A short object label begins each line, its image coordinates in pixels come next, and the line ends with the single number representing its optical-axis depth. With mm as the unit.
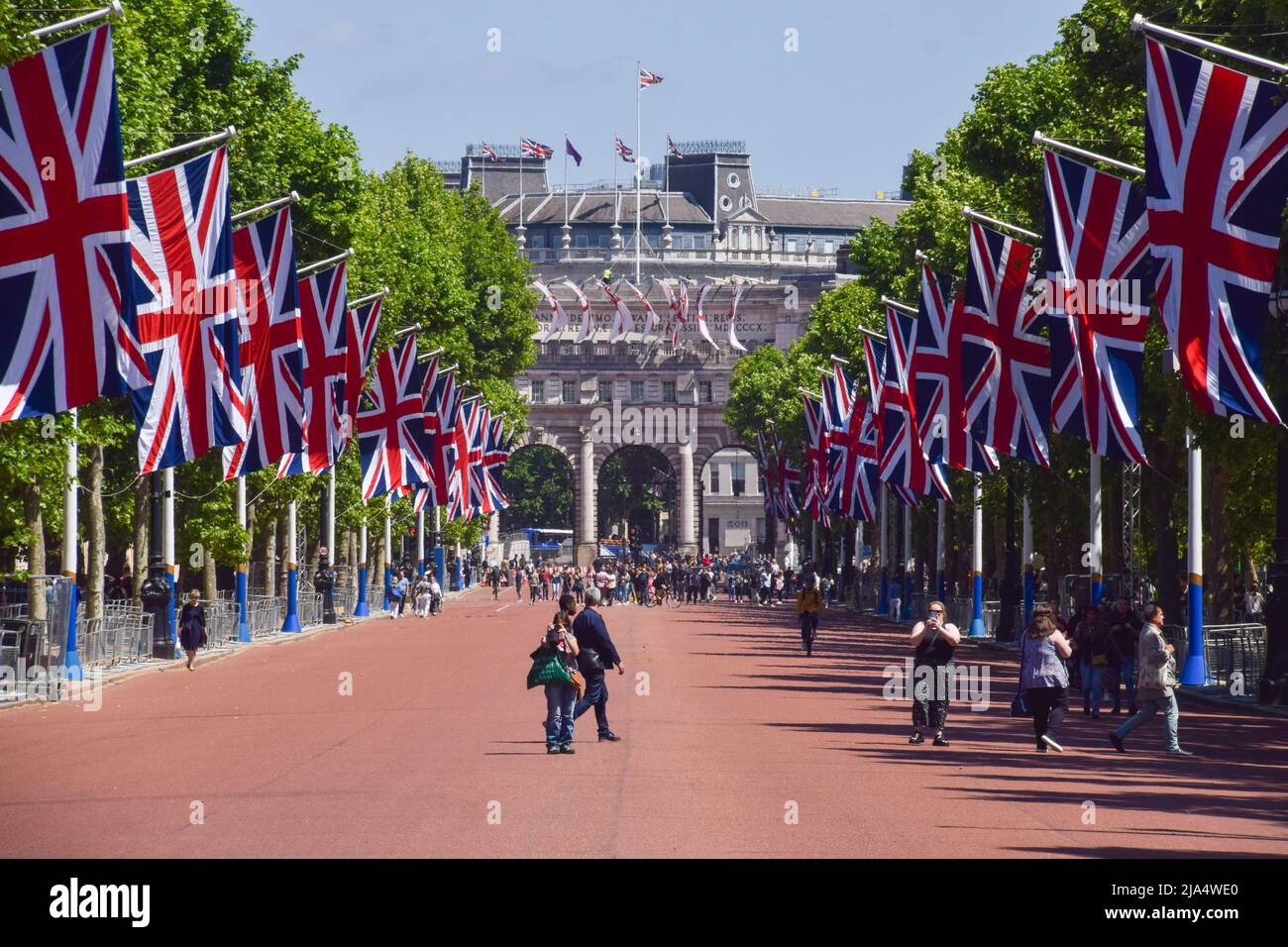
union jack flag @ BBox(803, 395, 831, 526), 68812
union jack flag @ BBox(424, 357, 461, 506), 60125
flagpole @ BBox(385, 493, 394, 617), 79550
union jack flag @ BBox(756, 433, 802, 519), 93188
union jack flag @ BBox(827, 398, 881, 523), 56594
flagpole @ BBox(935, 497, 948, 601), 63531
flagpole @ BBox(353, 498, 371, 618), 72688
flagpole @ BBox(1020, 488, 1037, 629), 50469
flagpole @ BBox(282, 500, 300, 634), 57719
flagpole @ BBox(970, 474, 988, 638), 58125
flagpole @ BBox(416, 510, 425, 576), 82888
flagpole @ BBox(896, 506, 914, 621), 71625
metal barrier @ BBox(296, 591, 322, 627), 63906
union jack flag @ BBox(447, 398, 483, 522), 66750
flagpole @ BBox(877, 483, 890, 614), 77412
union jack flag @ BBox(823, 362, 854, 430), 61219
